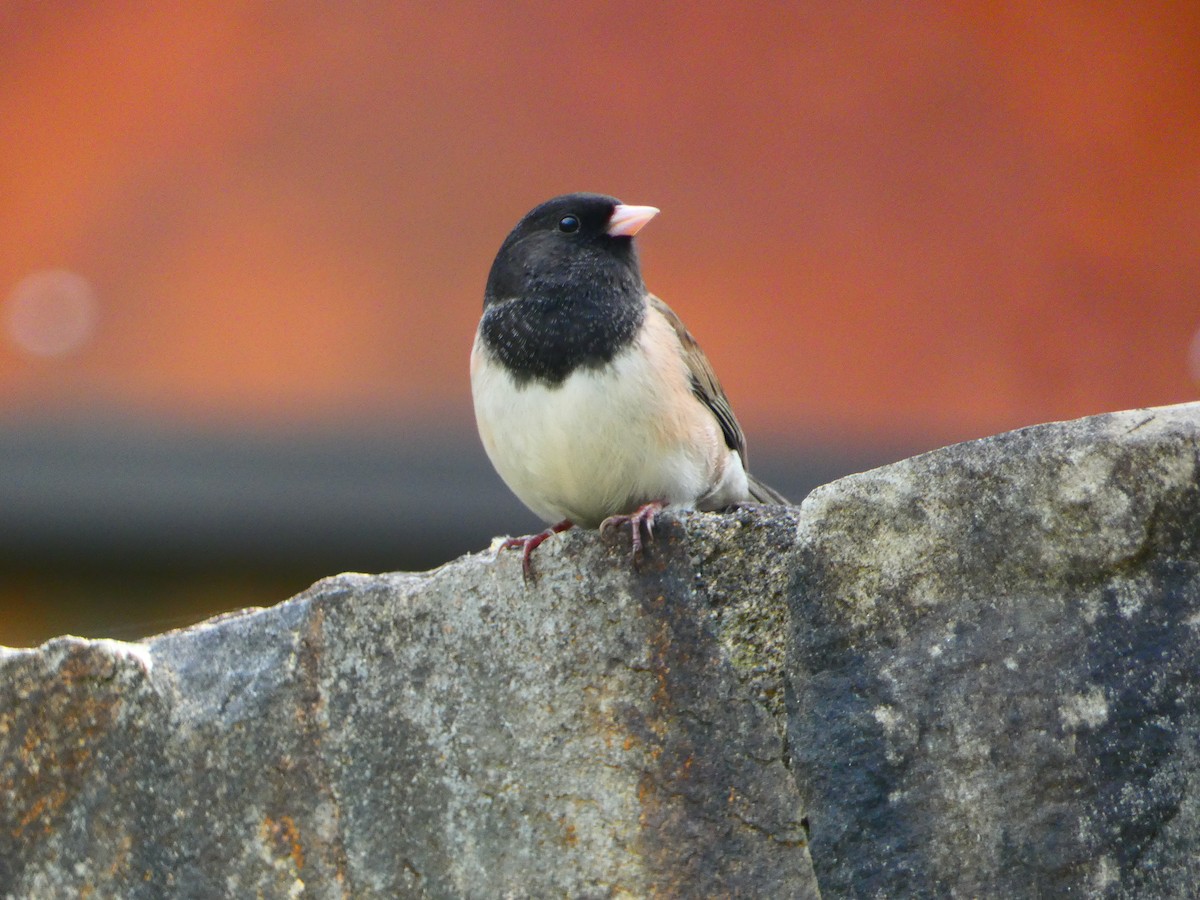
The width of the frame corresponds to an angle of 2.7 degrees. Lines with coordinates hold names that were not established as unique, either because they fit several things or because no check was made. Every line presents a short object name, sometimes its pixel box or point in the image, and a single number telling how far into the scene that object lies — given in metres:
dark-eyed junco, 5.45
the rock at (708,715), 5.37
